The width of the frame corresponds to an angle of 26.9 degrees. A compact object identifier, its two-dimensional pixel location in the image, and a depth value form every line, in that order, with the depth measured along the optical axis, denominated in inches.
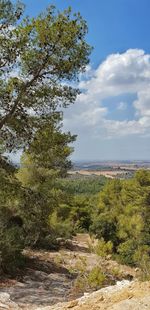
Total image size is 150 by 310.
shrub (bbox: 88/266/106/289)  504.8
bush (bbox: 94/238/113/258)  753.6
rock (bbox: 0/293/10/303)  378.1
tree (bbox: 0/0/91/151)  346.3
